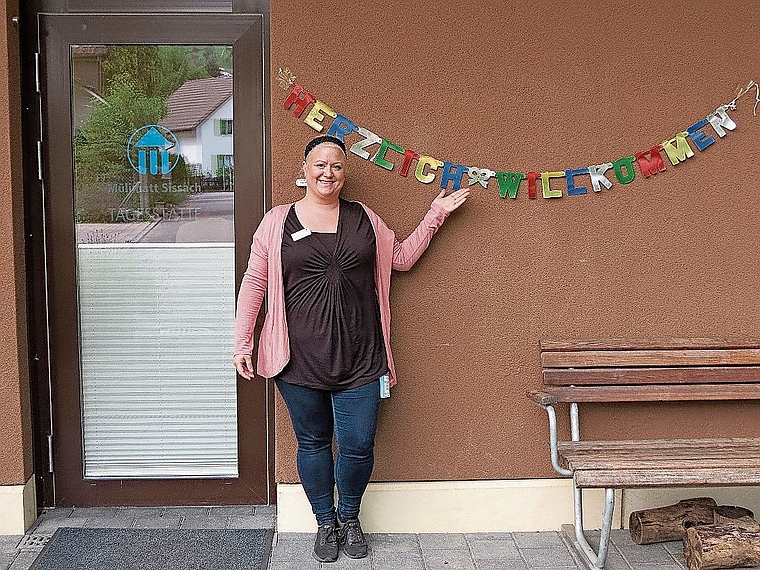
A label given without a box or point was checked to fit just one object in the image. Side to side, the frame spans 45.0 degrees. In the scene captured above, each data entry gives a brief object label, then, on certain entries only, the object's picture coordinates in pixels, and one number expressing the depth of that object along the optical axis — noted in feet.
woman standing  11.80
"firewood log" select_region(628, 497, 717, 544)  12.69
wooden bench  12.27
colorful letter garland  12.65
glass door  13.47
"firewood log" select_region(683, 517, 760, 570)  11.80
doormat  12.22
